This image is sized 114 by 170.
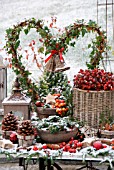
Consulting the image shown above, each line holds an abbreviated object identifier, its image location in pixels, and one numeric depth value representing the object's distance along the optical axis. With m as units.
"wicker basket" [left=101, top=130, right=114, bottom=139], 2.98
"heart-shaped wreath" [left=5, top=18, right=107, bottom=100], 3.60
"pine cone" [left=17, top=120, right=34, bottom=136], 2.79
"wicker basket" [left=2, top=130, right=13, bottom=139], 2.96
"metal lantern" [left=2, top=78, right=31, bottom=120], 3.19
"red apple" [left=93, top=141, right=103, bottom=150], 2.69
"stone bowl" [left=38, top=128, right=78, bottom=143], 2.84
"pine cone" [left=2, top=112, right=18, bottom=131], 2.97
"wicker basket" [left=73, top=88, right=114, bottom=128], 3.18
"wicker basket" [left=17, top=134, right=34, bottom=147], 2.79
